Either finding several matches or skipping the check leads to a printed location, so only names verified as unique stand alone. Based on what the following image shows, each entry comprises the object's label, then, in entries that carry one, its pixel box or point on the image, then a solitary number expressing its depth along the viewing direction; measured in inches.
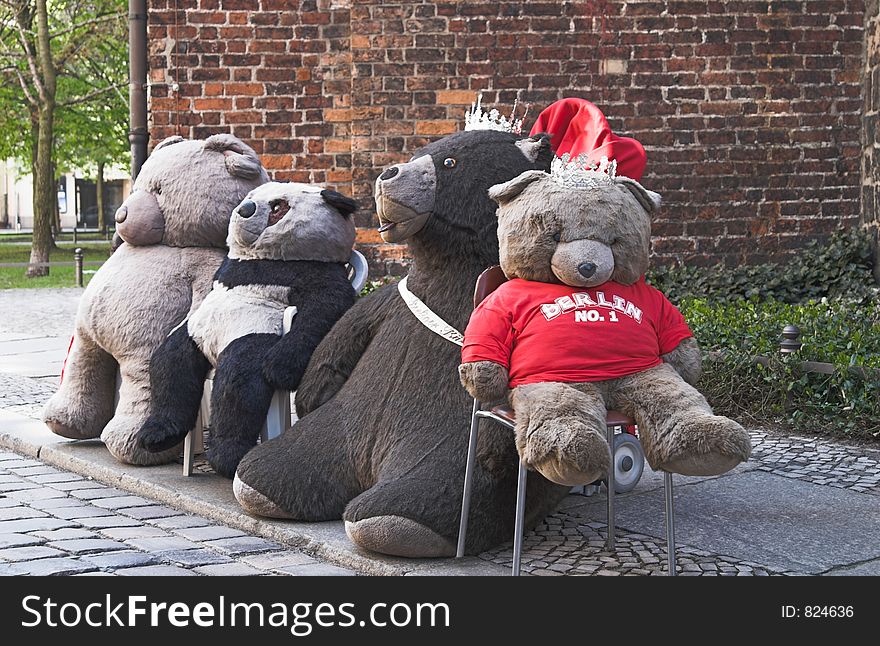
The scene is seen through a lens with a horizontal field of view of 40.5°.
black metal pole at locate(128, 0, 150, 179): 391.5
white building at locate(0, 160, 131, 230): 2185.0
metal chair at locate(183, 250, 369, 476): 202.1
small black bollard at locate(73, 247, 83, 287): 812.0
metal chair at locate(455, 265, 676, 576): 149.1
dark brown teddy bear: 170.7
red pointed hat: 184.5
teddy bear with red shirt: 148.3
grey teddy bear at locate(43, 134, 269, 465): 223.0
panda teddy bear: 198.5
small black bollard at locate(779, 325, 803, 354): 261.6
